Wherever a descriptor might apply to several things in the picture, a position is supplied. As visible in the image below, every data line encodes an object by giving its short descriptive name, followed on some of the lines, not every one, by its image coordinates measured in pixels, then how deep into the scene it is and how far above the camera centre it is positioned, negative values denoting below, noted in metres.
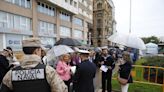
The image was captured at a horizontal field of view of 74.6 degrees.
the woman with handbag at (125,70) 3.11 -0.82
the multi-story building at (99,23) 37.57 +7.03
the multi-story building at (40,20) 11.06 +3.02
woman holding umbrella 2.58 -0.62
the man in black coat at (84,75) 2.58 -0.79
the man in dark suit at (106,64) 3.99 -0.83
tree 45.01 +1.62
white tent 21.42 -1.08
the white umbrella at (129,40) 4.48 +0.08
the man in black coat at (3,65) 3.24 -0.70
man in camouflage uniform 1.28 -0.43
